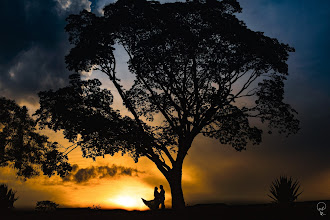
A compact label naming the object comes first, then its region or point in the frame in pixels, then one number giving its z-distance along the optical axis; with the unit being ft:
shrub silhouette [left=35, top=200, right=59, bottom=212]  63.21
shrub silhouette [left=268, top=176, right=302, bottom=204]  68.64
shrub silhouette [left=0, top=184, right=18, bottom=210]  77.52
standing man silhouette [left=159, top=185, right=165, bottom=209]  68.85
